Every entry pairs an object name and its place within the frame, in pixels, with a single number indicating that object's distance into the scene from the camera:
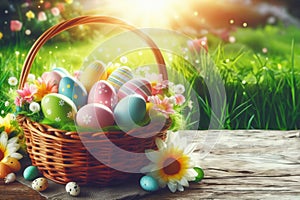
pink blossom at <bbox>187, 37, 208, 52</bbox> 1.57
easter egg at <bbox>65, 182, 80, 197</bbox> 1.02
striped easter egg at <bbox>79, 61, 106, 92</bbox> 1.11
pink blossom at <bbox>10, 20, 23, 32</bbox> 1.80
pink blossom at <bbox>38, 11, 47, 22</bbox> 1.87
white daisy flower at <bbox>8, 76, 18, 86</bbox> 1.20
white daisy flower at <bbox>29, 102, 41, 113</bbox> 1.04
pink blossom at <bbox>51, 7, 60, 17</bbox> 1.91
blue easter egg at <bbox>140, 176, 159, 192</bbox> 1.04
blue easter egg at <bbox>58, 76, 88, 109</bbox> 1.06
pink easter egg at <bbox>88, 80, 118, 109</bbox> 1.04
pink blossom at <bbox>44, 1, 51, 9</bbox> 1.97
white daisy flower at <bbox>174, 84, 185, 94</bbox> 1.25
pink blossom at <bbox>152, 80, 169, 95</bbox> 1.11
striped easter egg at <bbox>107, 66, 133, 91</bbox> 1.10
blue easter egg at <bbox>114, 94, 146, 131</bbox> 1.01
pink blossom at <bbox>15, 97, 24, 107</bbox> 1.07
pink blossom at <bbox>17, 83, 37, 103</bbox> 1.07
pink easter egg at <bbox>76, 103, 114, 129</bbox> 1.00
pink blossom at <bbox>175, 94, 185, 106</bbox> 1.10
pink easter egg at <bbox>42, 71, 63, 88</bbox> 1.11
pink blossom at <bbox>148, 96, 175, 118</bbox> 1.03
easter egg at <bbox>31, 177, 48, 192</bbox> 1.03
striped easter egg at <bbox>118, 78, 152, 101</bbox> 1.07
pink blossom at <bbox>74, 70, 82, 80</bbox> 1.14
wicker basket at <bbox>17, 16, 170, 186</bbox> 1.00
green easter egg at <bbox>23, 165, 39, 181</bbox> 1.08
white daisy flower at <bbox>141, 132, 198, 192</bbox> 1.06
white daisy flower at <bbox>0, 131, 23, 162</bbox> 1.12
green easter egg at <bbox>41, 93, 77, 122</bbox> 1.02
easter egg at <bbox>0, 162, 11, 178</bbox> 1.10
